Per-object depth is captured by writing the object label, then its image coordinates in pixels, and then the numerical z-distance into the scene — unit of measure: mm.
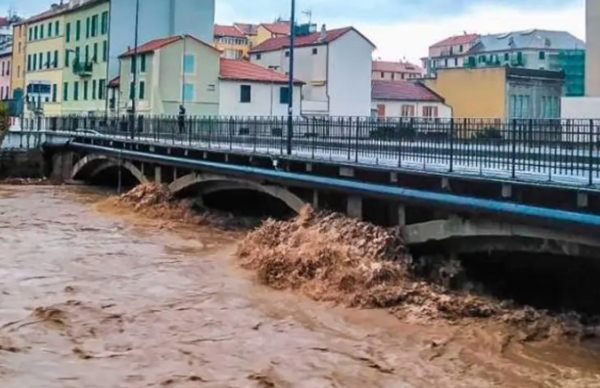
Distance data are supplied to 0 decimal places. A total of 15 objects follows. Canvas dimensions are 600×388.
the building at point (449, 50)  112812
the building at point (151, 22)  61531
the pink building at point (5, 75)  85562
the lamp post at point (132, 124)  35531
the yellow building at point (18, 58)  80125
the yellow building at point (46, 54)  70812
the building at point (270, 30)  95625
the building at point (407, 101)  61156
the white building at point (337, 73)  58188
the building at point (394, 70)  123562
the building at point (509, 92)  54566
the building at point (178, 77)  53969
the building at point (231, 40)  105725
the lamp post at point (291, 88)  21156
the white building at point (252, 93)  54938
